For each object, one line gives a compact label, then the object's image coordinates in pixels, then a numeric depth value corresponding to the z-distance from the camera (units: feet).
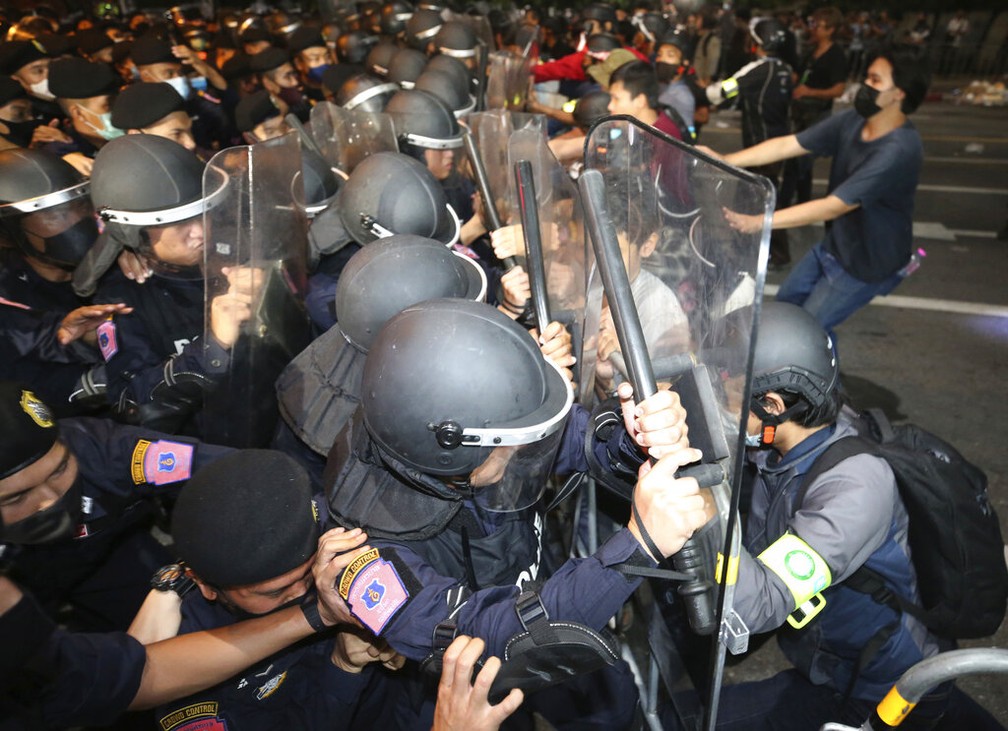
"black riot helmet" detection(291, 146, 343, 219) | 10.94
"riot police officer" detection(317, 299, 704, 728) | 4.81
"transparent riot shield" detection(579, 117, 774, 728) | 3.51
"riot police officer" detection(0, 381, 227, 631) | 6.06
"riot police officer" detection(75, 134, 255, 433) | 8.14
